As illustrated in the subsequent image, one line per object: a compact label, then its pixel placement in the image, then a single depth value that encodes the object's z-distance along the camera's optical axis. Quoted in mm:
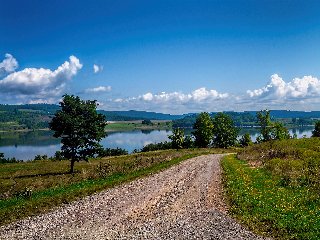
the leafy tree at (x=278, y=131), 104635
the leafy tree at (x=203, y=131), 95330
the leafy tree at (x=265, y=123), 102261
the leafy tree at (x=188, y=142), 97770
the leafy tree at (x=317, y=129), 101226
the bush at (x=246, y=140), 106629
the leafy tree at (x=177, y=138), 98368
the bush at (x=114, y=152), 98605
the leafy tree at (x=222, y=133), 102546
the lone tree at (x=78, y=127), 46786
